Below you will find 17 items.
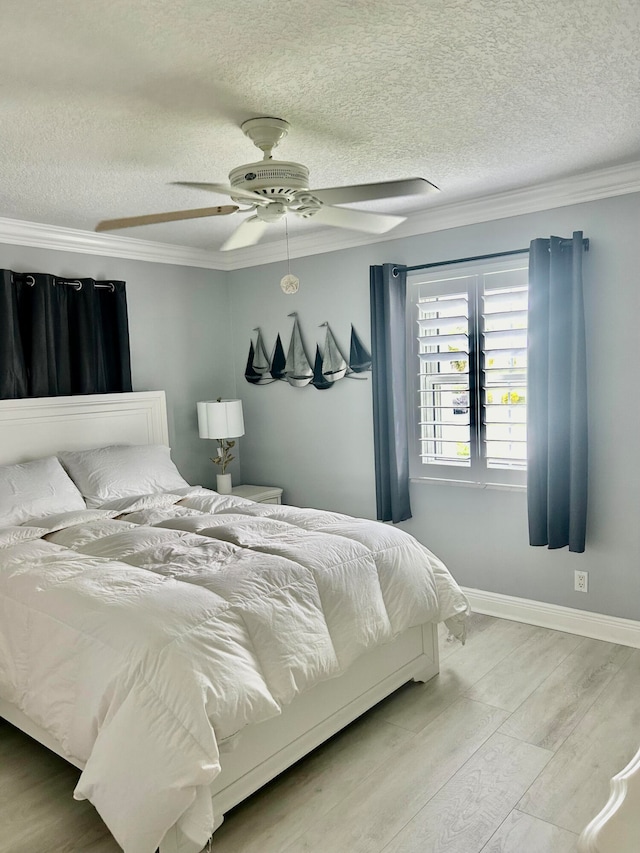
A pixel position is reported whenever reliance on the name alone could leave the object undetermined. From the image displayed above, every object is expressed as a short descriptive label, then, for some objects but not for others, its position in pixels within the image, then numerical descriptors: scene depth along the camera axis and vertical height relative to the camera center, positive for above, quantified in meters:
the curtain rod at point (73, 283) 4.00 +0.61
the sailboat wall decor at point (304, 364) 4.55 +0.04
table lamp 4.74 -0.35
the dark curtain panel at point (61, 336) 3.94 +0.26
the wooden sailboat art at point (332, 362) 4.62 +0.05
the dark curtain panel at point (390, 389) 4.20 -0.14
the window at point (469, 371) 3.83 -0.04
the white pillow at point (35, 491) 3.41 -0.60
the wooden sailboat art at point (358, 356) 4.50 +0.08
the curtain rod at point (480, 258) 3.51 +0.63
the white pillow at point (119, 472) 3.85 -0.58
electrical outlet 3.67 -1.22
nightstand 4.82 -0.90
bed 1.96 -0.95
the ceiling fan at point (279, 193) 2.38 +0.65
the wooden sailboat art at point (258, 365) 5.13 +0.05
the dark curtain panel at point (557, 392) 3.46 -0.17
